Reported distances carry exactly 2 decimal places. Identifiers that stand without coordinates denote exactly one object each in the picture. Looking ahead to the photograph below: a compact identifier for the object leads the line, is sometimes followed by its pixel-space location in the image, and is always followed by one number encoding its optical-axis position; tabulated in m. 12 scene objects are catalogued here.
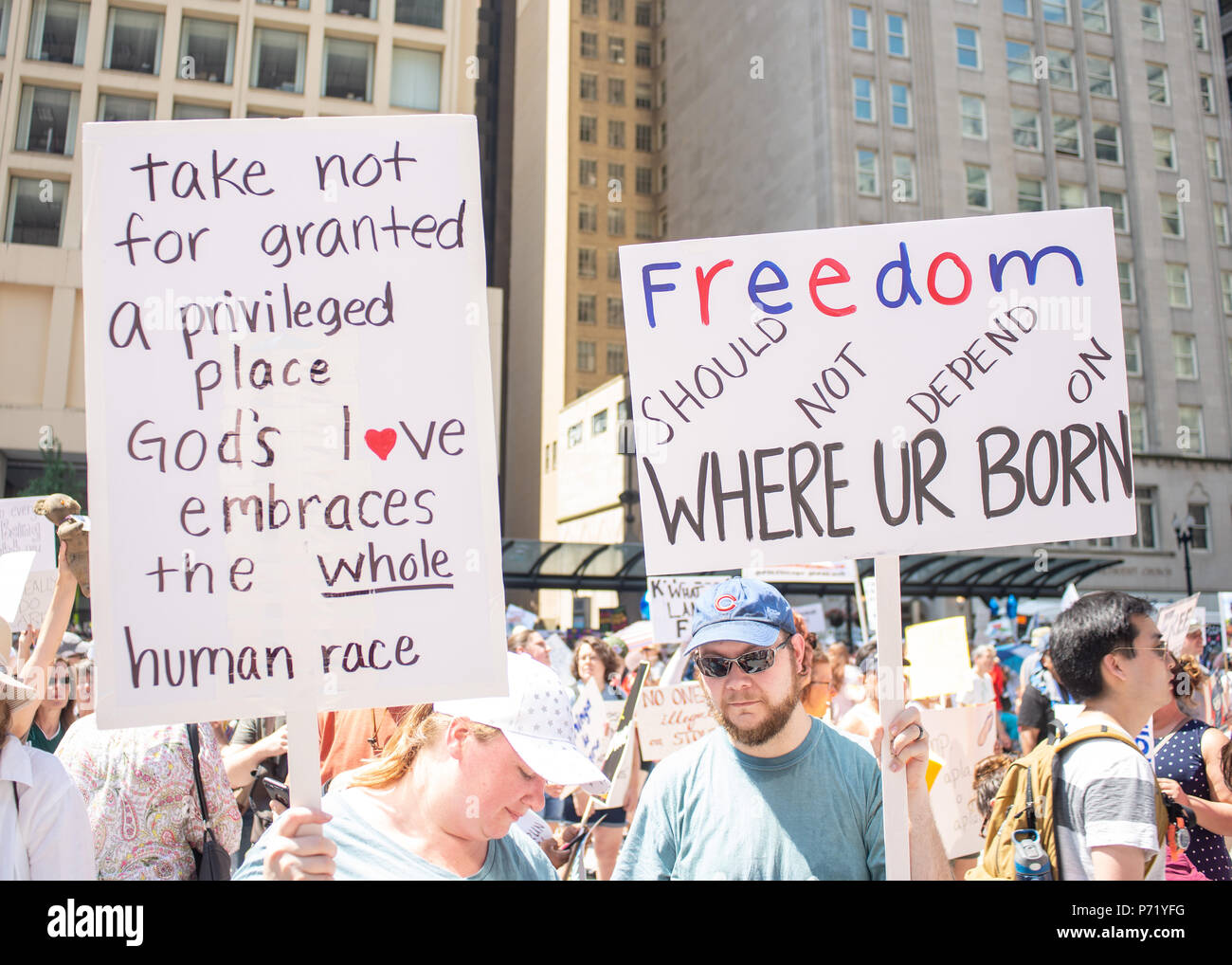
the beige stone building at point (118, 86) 32.72
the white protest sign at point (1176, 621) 6.85
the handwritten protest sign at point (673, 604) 9.20
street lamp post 29.59
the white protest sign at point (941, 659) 6.43
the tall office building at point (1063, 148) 42.78
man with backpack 2.44
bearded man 2.50
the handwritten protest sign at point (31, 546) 5.82
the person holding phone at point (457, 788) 2.27
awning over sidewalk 27.89
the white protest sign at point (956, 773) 4.25
